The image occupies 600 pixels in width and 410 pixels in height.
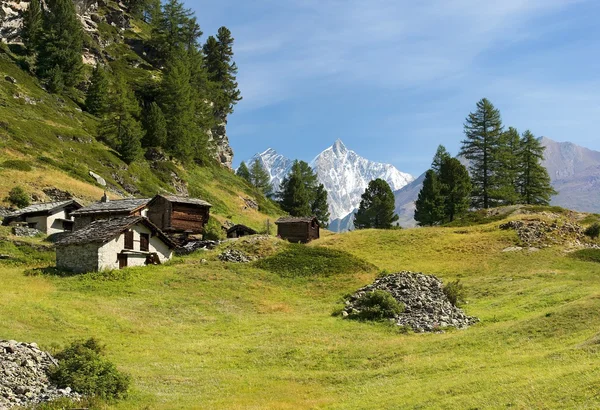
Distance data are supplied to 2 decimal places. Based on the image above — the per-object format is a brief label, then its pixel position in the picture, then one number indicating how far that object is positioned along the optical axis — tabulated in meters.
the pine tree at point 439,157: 110.88
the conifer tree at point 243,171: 151.88
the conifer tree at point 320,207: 127.22
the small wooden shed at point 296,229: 74.12
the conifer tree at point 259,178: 146.88
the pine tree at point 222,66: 137.38
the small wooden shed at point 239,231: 71.81
